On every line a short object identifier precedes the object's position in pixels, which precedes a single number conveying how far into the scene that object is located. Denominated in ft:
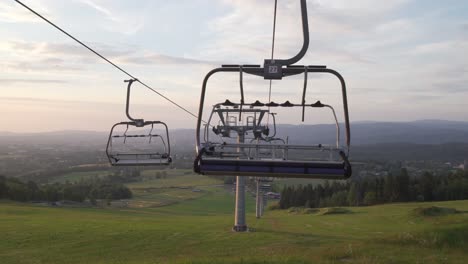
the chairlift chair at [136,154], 44.27
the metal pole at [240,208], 106.73
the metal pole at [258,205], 137.00
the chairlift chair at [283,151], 23.11
